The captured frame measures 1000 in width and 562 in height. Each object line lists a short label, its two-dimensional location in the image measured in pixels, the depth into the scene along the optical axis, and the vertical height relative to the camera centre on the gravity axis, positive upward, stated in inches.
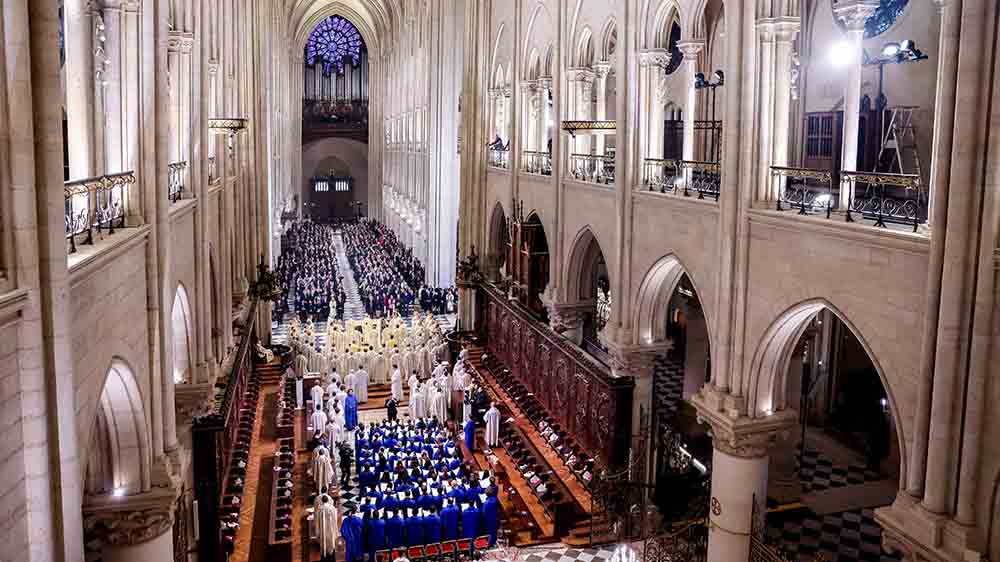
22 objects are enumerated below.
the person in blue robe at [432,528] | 534.3 -239.0
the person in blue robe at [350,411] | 759.7 -232.4
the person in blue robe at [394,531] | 526.3 -237.9
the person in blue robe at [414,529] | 531.8 -238.4
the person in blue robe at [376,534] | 522.3 -238.0
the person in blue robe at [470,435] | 706.8 -234.7
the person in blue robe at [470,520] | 540.7 -236.5
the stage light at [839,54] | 620.3 +91.1
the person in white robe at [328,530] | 515.0 -233.2
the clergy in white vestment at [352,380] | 831.1 -222.5
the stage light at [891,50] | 401.4 +62.0
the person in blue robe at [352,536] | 513.3 -235.7
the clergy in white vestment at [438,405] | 788.6 -233.0
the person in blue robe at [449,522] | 542.0 -237.8
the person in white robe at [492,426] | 706.2 -226.3
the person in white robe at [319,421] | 720.3 -228.0
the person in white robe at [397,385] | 837.2 -228.4
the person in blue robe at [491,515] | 542.3 -234.4
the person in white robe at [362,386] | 842.8 -230.8
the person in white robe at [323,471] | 608.7 -231.0
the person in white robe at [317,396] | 761.7 -219.2
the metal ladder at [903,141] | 544.3 +22.2
